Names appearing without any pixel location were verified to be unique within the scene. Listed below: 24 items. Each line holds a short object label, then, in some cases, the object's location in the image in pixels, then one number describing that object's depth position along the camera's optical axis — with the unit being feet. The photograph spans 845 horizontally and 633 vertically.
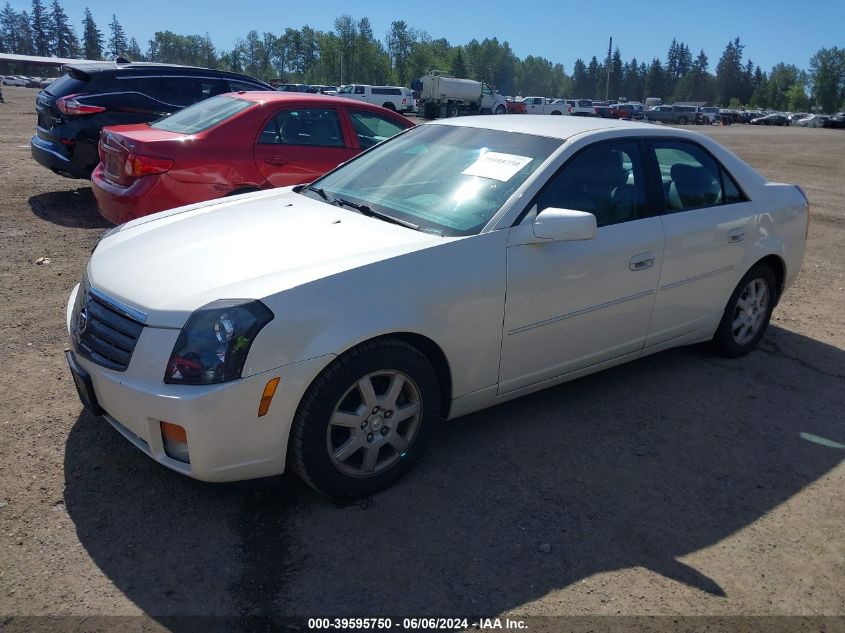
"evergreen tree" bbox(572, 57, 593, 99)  512.63
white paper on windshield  12.18
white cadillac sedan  9.03
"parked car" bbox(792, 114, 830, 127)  263.00
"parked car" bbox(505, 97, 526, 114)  175.46
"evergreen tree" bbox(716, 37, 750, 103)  457.68
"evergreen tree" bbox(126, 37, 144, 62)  490.57
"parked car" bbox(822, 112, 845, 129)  234.58
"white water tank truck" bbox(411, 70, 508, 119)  161.38
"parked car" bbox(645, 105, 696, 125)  223.71
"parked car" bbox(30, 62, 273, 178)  27.14
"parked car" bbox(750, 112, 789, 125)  261.85
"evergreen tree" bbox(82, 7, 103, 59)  491.31
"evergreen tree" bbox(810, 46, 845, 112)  416.87
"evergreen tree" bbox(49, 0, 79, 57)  504.84
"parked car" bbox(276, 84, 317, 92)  144.19
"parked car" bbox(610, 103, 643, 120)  199.93
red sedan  19.94
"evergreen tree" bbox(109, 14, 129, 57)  532.32
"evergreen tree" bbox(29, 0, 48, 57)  495.41
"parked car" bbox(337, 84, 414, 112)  163.70
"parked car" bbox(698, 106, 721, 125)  225.56
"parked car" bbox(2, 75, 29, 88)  260.83
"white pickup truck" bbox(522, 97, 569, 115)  179.83
